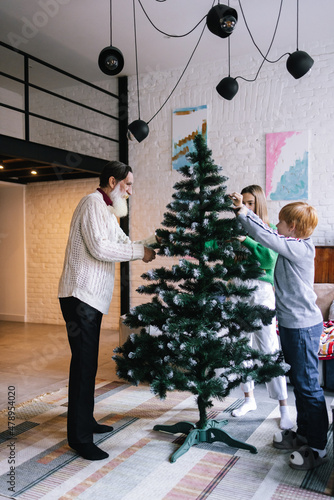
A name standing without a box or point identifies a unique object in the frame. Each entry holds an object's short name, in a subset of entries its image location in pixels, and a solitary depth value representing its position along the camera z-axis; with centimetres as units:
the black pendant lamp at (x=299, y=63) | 415
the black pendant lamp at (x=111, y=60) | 441
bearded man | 240
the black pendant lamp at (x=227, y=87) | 467
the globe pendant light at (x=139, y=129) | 515
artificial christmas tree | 233
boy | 226
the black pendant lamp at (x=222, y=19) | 345
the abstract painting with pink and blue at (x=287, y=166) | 512
